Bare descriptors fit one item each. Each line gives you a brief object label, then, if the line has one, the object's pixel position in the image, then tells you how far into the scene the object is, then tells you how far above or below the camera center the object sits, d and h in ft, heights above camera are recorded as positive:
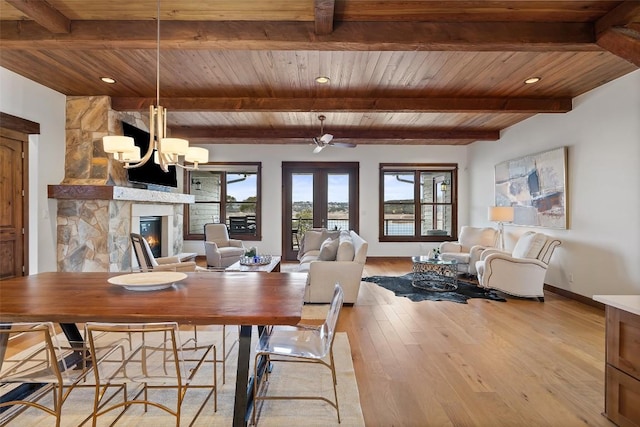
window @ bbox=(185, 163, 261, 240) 27.37 +1.00
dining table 5.45 -1.71
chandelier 8.06 +1.58
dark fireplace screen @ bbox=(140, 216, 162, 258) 19.43 -1.29
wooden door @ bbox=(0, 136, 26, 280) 12.50 +0.08
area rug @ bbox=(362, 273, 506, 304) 15.53 -4.10
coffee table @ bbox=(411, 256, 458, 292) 16.66 -3.83
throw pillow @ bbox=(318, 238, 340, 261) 14.76 -1.90
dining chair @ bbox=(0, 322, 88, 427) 5.09 -2.85
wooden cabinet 6.02 -2.95
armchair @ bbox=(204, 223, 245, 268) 20.26 -2.46
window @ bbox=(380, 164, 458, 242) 27.68 +0.52
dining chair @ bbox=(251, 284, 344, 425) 6.54 -2.83
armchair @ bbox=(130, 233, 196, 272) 13.48 -1.99
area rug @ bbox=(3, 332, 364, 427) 6.60 -4.20
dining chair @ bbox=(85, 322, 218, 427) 5.04 -4.06
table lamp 18.95 -0.22
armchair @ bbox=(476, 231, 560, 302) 15.10 -2.69
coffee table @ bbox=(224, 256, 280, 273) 15.49 -2.73
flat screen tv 16.85 +2.15
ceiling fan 17.10 +3.75
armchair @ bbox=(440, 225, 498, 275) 19.72 -2.29
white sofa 14.21 -2.60
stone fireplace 14.84 +0.59
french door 27.09 +1.16
